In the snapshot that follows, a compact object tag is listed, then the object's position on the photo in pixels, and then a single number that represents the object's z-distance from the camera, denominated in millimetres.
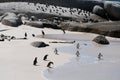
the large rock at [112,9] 67500
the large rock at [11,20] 51469
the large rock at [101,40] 43906
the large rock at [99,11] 68312
